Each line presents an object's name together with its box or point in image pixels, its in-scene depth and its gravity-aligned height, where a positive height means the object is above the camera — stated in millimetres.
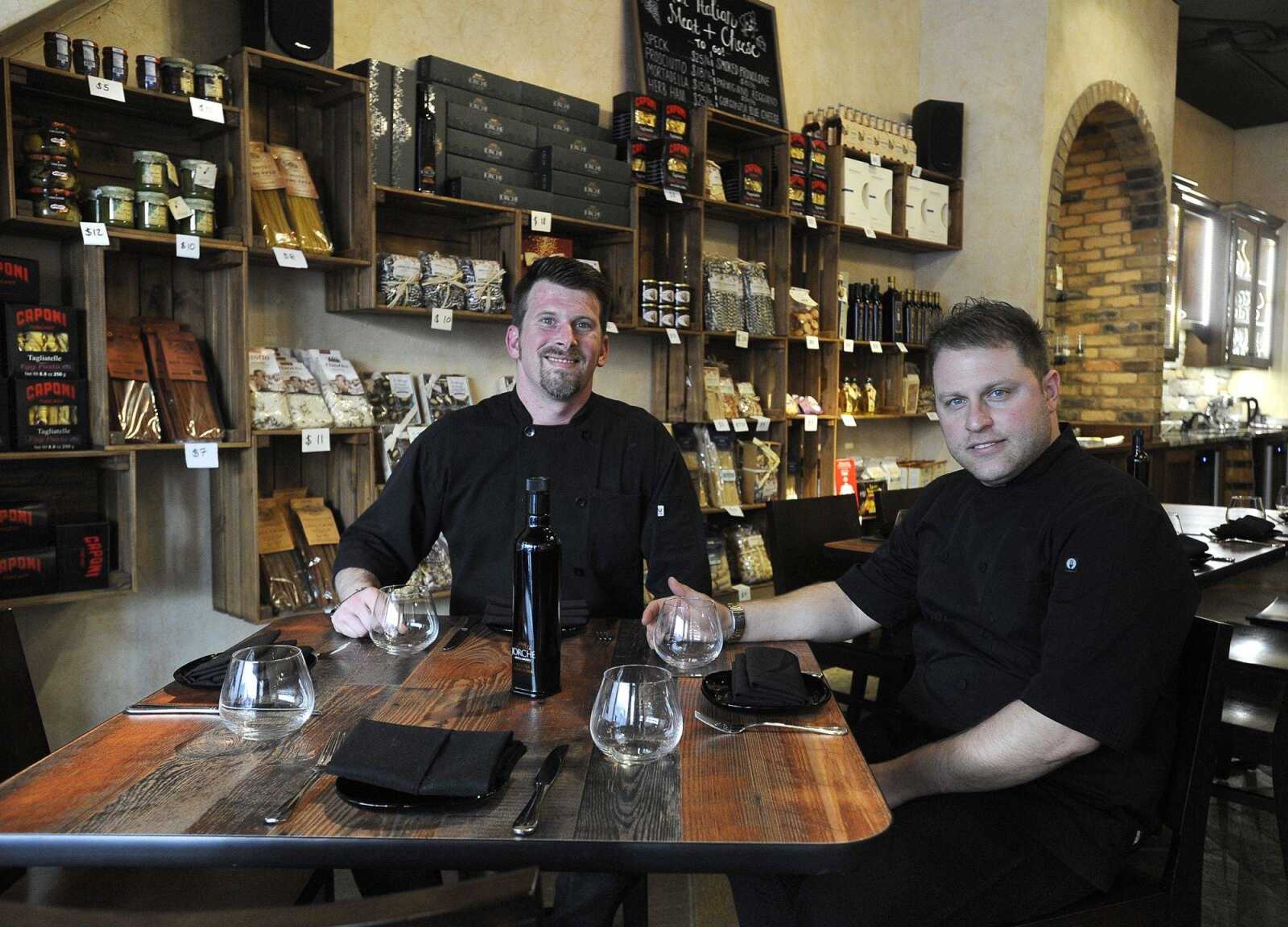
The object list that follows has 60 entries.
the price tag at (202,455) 2691 -124
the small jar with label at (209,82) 2707 +907
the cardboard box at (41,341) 2430 +173
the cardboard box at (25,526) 2451 -295
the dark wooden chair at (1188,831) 1500 -644
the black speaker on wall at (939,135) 5539 +1582
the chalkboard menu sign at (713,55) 4254 +1626
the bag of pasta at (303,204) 3008 +641
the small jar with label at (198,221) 2725 +526
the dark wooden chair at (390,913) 680 -354
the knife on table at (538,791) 1020 -424
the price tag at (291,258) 2859 +447
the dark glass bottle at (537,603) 1399 -280
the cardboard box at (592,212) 3623 +758
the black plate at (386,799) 1070 -428
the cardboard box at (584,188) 3576 +841
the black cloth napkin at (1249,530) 3248 -384
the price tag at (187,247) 2637 +440
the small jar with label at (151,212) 2631 +532
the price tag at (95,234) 2488 +447
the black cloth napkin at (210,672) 1483 -405
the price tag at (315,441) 2959 -91
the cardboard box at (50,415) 2436 -14
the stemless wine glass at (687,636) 1587 -363
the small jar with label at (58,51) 2482 +908
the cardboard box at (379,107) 3051 +954
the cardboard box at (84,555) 2520 -378
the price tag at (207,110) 2656 +818
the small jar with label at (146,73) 2613 +897
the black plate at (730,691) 1390 -413
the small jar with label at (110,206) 2572 +535
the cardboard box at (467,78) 3303 +1145
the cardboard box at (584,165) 3570 +925
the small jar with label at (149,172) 2637 +640
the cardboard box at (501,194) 3320 +756
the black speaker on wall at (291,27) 2828 +1118
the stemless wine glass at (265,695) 1254 -366
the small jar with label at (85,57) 2518 +904
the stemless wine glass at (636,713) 1171 -361
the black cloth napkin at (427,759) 1085 -401
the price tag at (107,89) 2480 +816
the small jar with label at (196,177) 2725 +648
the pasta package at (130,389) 2656 +56
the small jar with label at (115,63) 2590 +919
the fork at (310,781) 1040 -428
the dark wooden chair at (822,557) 3025 -485
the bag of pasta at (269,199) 2896 +632
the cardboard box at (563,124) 3572 +1078
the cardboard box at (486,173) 3338 +832
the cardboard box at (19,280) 2461 +326
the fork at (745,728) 1316 -425
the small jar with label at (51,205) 2473 +517
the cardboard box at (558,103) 3566 +1152
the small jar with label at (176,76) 2656 +905
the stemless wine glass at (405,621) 1640 -352
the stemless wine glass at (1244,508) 3586 -346
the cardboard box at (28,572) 2424 -408
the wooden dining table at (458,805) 995 -432
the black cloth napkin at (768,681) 1391 -392
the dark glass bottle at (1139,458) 3252 -147
